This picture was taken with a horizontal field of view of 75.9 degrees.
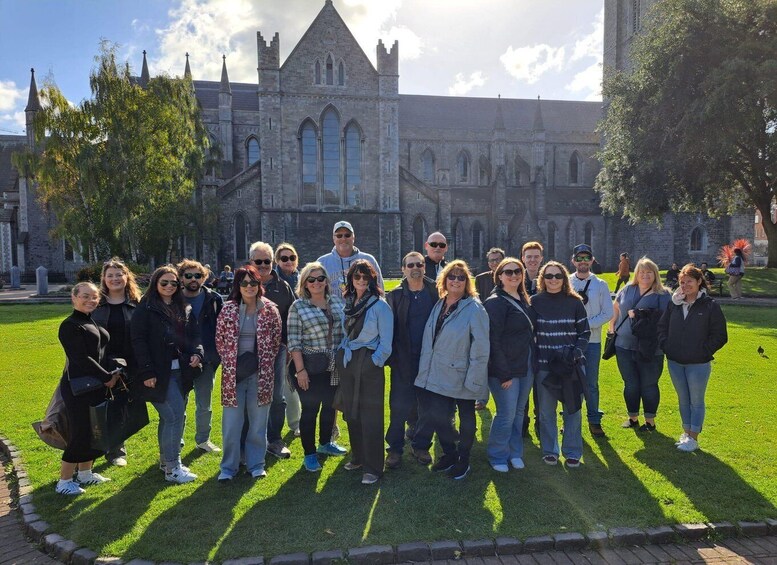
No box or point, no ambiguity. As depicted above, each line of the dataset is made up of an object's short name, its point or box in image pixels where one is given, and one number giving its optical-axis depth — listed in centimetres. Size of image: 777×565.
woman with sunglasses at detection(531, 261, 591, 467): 486
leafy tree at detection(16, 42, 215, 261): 2297
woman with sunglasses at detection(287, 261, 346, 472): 481
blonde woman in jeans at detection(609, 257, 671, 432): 575
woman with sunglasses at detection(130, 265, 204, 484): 455
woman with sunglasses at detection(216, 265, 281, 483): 464
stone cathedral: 2978
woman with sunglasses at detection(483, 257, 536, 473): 479
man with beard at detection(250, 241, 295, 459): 531
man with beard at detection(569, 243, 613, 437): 577
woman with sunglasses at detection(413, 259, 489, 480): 463
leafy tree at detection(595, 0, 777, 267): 1991
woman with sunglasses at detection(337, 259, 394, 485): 466
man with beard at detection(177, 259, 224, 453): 515
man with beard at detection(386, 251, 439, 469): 501
